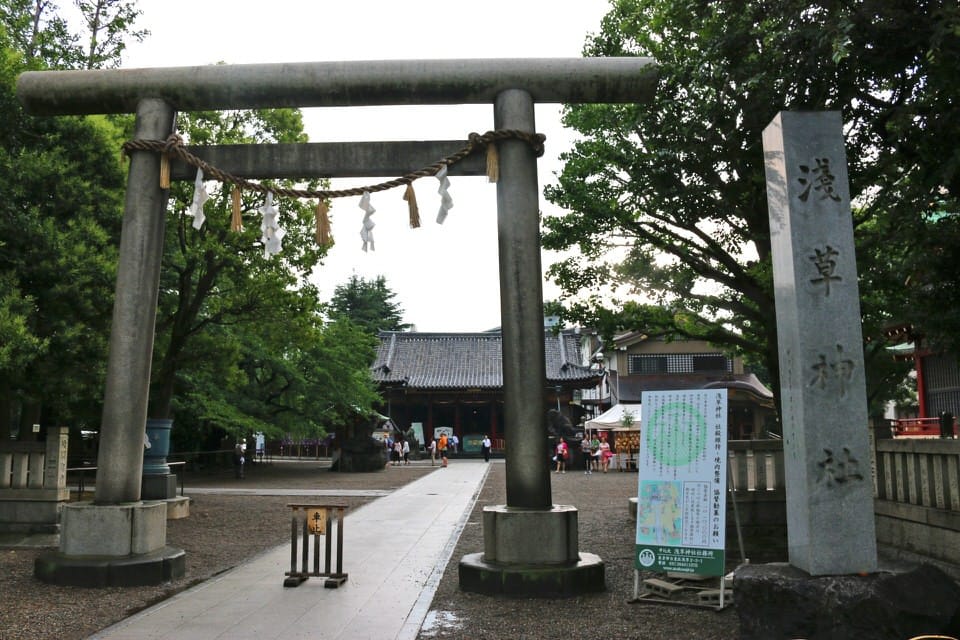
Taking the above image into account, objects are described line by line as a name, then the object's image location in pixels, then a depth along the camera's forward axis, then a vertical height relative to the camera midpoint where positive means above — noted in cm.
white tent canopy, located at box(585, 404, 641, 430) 3081 +41
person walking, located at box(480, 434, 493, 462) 3634 -92
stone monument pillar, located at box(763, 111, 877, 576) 525 +55
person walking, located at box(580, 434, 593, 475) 3128 -102
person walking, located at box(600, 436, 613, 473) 3073 -115
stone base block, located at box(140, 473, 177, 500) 1392 -108
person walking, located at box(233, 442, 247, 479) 2616 -110
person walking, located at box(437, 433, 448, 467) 3412 -88
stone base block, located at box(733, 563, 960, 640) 477 -115
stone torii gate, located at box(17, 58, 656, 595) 718 +216
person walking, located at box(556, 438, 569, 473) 3086 -115
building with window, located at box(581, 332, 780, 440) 3875 +321
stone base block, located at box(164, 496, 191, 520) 1372 -147
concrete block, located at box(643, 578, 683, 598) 686 -146
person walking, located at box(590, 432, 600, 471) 3167 -110
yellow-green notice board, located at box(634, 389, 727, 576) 658 -50
